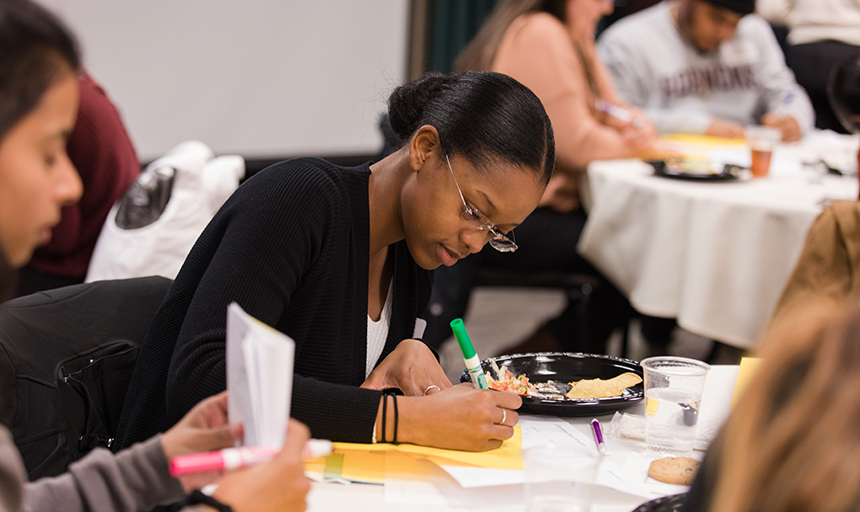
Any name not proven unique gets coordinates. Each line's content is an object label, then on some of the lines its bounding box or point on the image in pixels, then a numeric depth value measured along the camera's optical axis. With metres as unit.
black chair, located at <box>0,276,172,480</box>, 2.76
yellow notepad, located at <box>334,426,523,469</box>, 2.64
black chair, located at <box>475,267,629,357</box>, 4.55
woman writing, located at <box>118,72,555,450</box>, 2.68
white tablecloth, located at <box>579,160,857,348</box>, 3.71
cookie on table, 2.62
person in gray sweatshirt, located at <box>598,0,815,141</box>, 5.85
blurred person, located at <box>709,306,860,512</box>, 1.89
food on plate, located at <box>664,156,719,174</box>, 4.14
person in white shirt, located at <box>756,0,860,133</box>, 7.12
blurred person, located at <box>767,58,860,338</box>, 3.24
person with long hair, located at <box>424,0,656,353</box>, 4.34
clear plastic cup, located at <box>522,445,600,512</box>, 2.51
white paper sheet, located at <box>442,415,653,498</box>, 2.60
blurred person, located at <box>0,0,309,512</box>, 2.39
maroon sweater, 3.59
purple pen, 2.70
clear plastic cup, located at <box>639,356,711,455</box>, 2.70
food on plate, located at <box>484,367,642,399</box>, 2.85
